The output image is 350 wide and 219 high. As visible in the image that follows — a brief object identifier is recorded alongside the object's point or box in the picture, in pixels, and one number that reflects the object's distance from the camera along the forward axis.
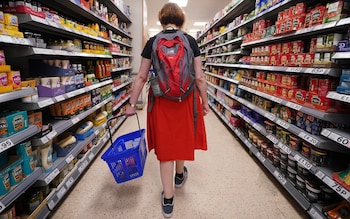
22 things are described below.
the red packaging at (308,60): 1.79
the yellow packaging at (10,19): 1.32
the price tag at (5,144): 1.24
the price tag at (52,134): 1.72
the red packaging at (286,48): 2.19
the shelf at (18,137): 1.26
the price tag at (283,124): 2.11
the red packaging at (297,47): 2.04
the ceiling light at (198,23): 13.07
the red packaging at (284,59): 2.16
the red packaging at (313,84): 1.77
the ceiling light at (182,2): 8.06
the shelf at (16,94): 1.26
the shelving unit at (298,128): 1.51
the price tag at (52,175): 1.67
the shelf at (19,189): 1.29
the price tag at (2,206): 1.26
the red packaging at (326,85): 1.63
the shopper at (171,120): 1.64
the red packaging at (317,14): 1.71
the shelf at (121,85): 3.85
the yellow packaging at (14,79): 1.34
